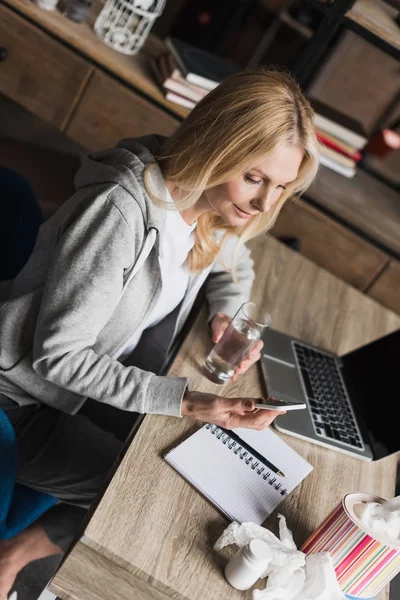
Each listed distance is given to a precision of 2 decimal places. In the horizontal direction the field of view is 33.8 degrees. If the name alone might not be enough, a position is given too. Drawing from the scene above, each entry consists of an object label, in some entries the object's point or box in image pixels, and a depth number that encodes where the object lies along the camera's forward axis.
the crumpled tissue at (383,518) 0.99
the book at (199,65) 2.08
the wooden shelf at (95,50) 2.08
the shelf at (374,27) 1.99
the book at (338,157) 2.31
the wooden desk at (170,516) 0.97
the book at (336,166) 2.32
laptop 1.38
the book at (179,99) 2.13
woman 1.18
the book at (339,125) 2.29
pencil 1.23
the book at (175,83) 2.10
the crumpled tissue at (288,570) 0.98
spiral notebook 1.12
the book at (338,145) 2.29
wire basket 2.15
